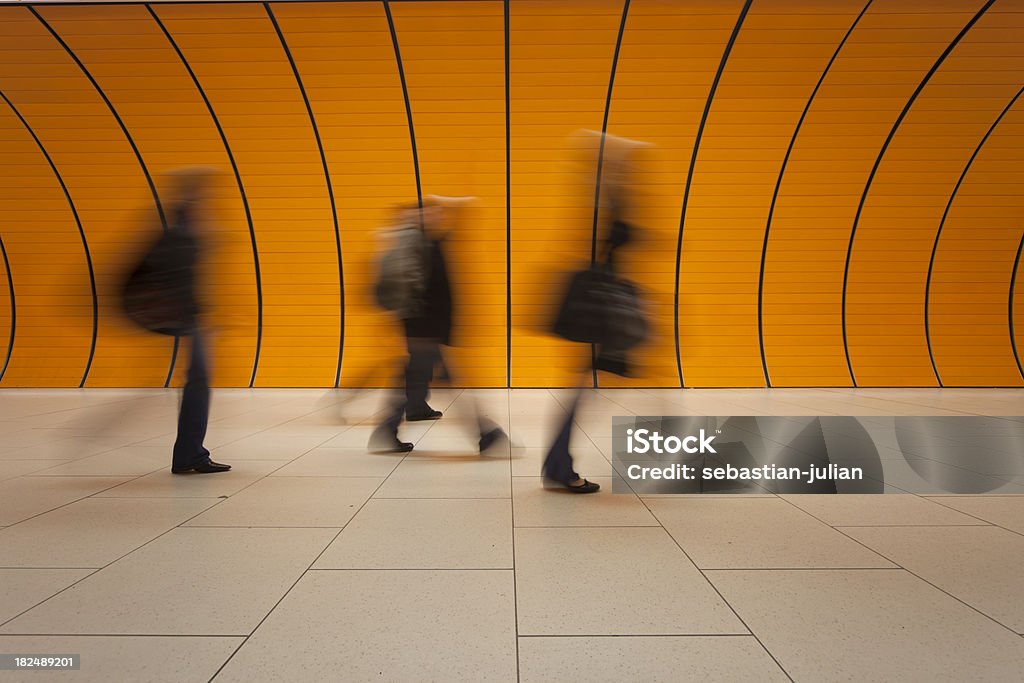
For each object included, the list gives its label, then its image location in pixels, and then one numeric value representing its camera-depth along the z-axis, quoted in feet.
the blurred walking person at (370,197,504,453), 18.19
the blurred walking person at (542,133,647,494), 13.56
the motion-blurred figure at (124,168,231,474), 15.51
